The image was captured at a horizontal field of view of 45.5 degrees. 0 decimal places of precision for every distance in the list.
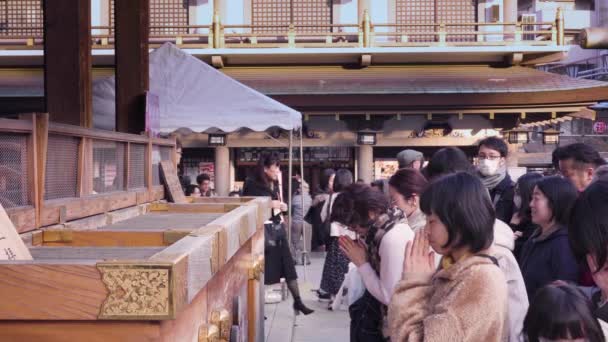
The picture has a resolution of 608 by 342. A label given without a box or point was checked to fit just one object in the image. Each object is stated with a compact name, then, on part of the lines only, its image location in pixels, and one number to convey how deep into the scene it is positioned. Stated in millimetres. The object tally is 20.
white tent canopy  7777
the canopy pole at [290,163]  9105
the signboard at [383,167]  16188
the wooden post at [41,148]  2582
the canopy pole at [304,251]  11159
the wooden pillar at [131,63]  5406
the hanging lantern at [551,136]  16141
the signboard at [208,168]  16048
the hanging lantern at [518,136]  15195
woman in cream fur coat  2092
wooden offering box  1413
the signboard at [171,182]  4828
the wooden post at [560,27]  15586
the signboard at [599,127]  27469
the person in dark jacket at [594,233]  2164
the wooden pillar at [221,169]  15406
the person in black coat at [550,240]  3410
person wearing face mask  5008
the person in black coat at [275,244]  7508
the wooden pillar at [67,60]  4512
